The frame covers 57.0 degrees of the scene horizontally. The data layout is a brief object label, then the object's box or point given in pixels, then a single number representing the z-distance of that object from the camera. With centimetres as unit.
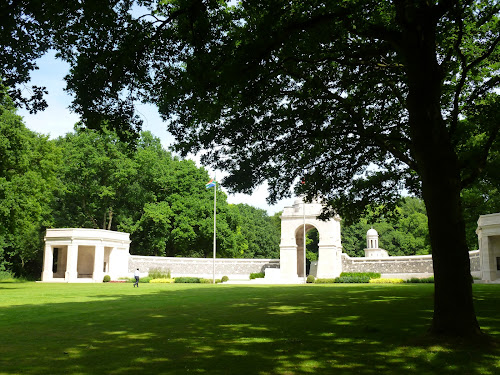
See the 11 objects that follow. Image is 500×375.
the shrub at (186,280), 4261
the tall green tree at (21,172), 2912
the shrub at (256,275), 4941
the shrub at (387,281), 3901
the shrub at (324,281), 4148
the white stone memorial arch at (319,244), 4669
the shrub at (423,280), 3670
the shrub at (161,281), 4051
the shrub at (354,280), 3978
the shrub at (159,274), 4500
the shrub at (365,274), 4338
